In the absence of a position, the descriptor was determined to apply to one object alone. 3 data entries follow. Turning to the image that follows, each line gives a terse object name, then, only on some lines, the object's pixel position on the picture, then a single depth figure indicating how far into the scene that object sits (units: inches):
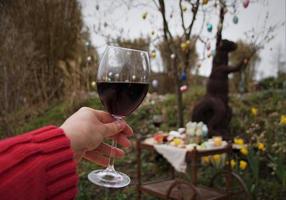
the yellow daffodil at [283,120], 154.9
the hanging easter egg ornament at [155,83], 332.7
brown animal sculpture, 180.5
